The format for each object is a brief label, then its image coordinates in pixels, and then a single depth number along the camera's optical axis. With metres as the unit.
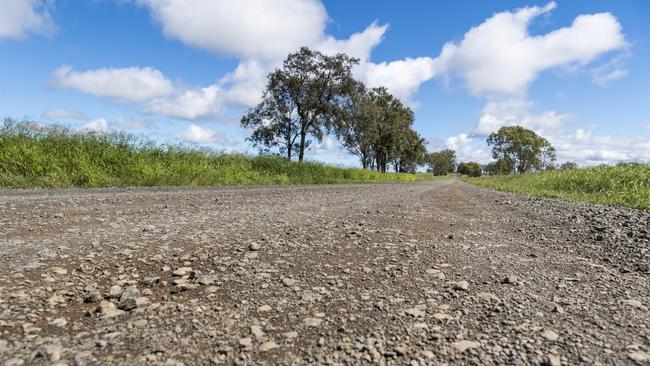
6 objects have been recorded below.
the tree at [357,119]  35.75
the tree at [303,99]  33.31
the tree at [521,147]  80.19
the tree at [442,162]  147.00
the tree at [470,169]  143.25
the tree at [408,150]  60.42
